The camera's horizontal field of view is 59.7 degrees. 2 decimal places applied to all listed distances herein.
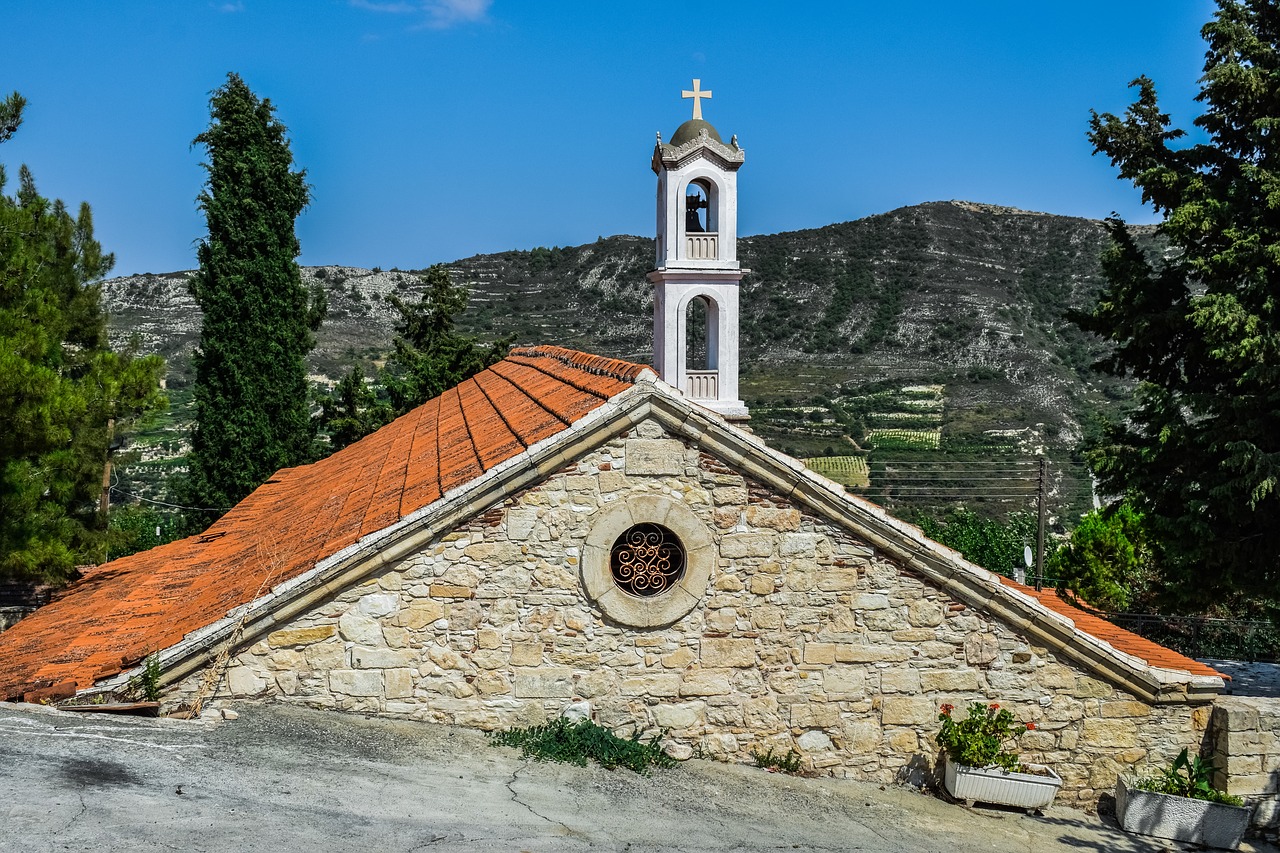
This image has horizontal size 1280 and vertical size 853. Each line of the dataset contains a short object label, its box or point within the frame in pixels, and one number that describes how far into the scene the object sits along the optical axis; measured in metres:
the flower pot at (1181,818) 8.66
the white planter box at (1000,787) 8.70
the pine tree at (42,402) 13.32
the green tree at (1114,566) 21.95
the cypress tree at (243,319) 22.92
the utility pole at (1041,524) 24.73
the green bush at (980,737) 8.65
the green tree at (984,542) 26.25
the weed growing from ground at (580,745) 8.27
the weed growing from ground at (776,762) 8.78
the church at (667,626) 8.26
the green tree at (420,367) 26.97
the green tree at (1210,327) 12.87
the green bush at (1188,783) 8.74
